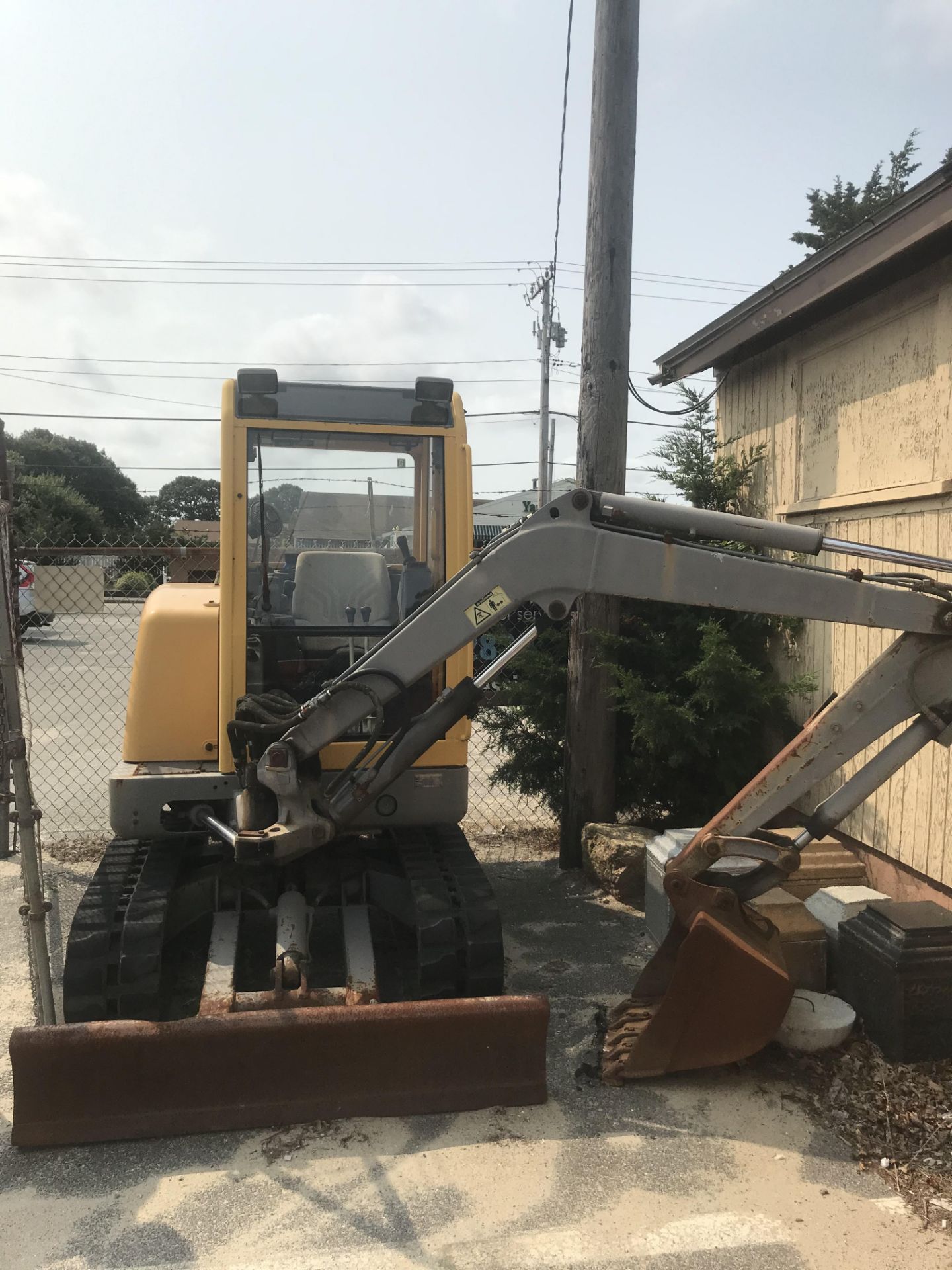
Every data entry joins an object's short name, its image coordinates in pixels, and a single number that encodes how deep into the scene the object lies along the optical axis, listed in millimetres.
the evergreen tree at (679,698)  6141
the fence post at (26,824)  3646
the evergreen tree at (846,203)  26250
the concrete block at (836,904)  4582
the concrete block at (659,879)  5125
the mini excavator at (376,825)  3488
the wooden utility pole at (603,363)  6285
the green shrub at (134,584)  14914
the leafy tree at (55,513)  37250
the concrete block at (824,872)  5020
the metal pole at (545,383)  30600
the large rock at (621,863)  5980
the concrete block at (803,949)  4422
